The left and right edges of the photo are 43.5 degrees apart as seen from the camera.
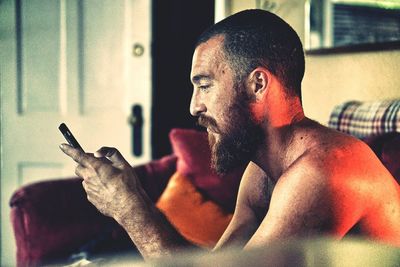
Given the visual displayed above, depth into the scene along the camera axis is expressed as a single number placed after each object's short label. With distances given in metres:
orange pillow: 1.53
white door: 2.33
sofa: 1.45
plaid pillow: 1.33
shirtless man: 0.82
